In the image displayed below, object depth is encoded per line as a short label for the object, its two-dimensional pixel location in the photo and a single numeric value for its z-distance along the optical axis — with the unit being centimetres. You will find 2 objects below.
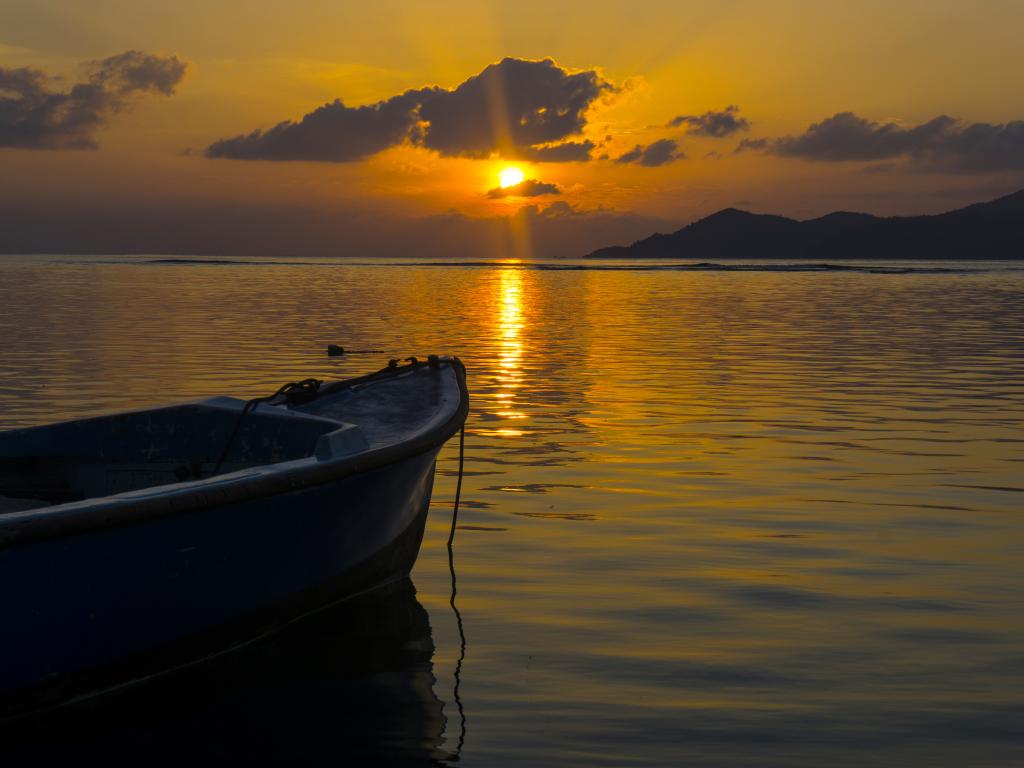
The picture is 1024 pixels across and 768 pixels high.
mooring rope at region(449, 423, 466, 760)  741
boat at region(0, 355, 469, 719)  710
